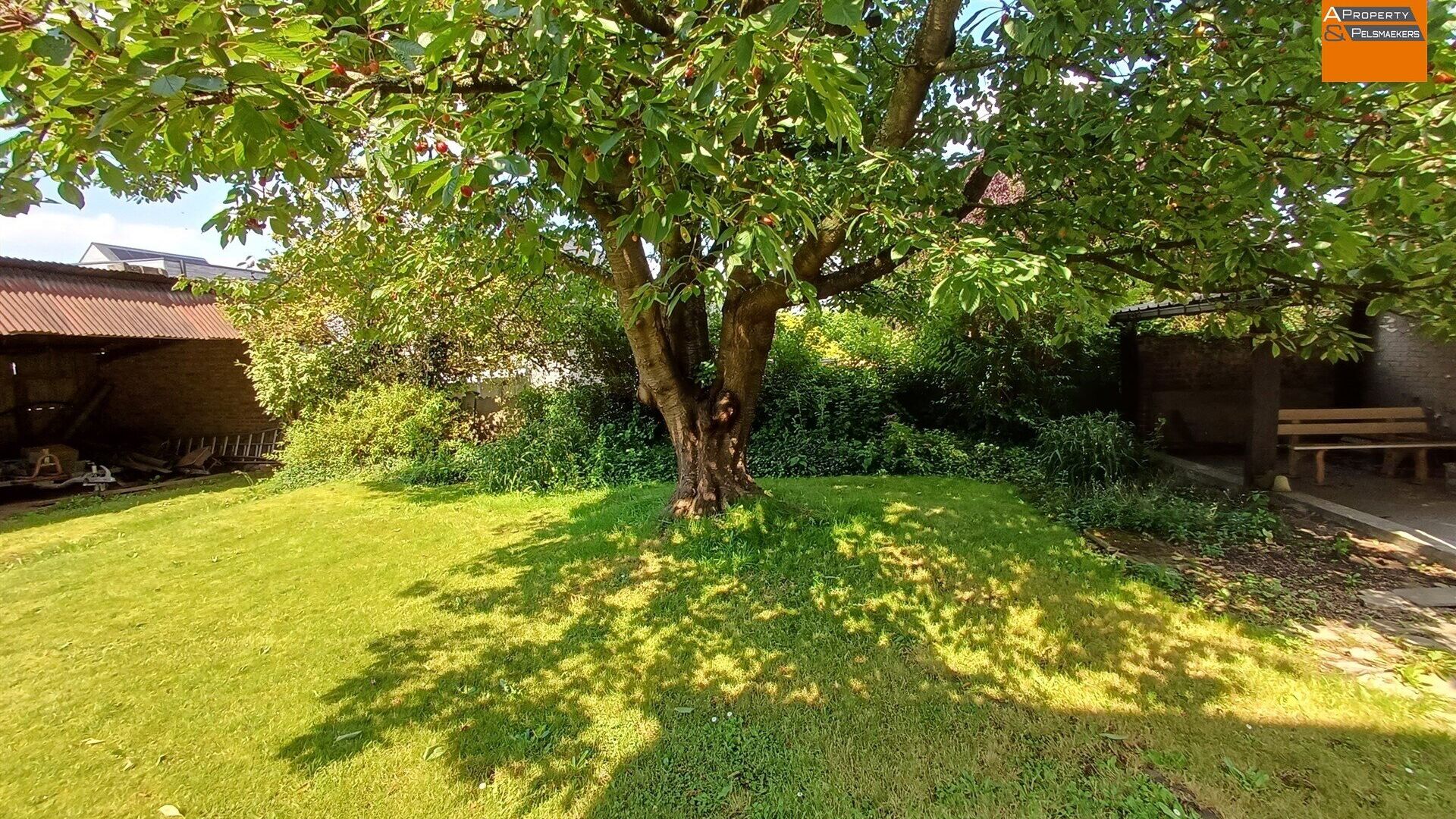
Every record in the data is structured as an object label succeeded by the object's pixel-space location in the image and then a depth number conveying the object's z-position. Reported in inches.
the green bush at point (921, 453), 317.1
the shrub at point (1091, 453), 261.2
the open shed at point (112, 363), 360.8
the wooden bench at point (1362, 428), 275.7
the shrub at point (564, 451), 309.4
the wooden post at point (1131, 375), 364.5
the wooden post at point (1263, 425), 252.8
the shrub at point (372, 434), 368.2
